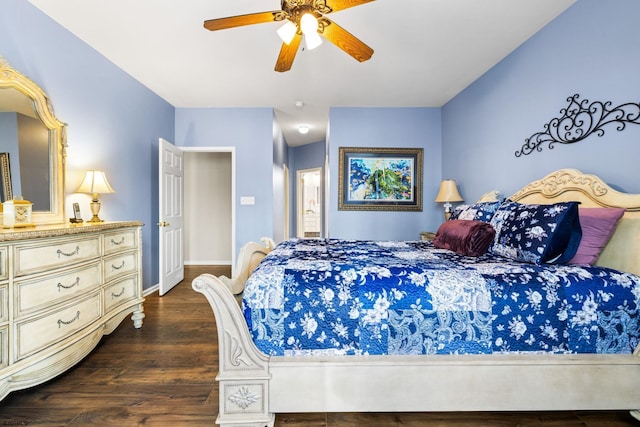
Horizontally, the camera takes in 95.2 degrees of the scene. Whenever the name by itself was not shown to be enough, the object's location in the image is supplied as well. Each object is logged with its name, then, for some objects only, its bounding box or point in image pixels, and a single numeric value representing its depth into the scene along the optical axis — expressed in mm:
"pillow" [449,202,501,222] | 2331
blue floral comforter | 1377
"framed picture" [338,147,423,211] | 4320
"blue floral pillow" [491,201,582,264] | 1638
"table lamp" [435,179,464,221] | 3596
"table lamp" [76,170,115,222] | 2514
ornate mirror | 1947
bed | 1358
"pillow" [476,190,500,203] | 2879
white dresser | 1490
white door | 3592
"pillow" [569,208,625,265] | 1659
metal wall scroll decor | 1786
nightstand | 3668
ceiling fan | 1692
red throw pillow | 1980
